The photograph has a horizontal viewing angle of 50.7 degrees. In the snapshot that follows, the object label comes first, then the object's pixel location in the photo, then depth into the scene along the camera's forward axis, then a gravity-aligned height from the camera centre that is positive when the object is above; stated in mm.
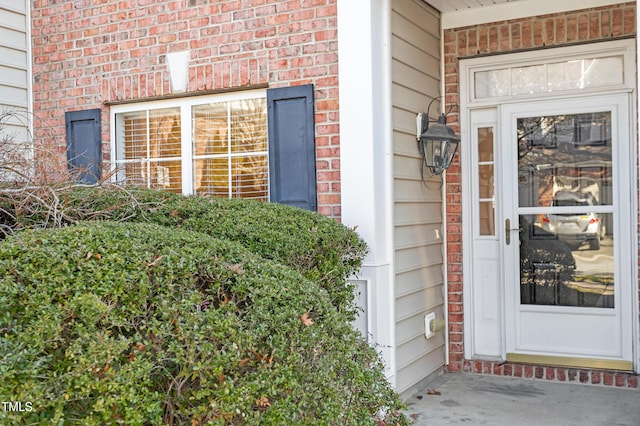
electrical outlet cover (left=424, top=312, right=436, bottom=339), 4961 -895
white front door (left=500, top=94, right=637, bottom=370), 4805 -198
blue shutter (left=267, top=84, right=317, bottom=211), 4547 +415
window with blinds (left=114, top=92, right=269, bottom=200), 4945 +492
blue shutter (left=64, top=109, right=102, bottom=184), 5430 +600
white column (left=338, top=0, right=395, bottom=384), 4266 +394
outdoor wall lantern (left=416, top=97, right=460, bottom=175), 4840 +437
